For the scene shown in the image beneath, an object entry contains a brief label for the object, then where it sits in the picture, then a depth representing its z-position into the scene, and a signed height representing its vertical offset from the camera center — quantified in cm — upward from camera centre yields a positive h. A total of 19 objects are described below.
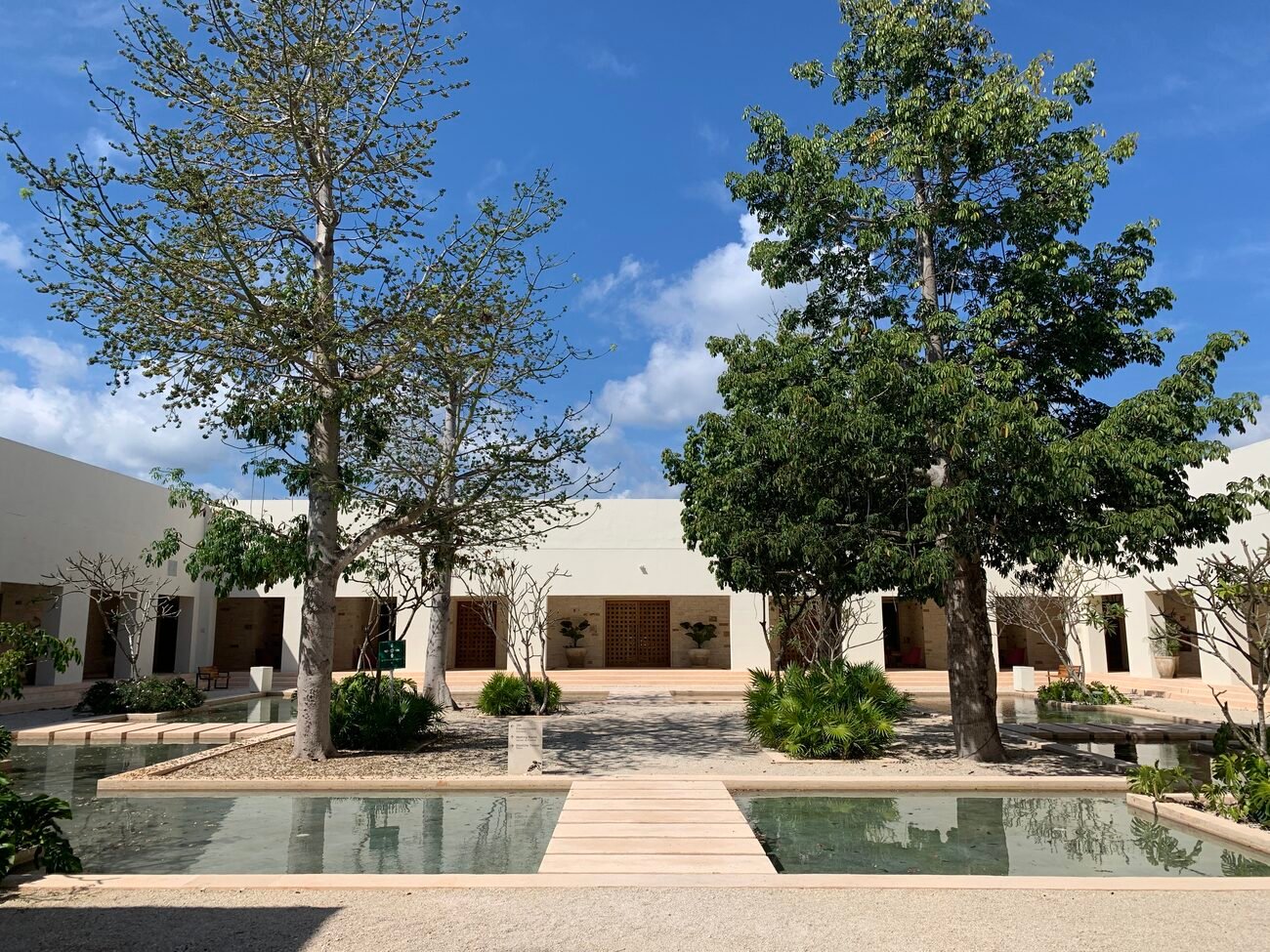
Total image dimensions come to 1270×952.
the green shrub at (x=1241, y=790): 714 -151
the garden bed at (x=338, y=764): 988 -171
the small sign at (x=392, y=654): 1394 -59
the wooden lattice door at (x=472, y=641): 2945 -81
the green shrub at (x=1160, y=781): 806 -155
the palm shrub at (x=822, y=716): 1119 -136
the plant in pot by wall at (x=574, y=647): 2790 -102
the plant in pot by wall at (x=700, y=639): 2762 -77
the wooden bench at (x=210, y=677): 2230 -147
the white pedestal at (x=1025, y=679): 2217 -169
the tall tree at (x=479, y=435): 1088 +242
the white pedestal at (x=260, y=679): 2212 -150
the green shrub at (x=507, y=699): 1642 -154
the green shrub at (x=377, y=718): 1165 -134
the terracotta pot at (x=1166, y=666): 2352 -150
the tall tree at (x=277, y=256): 940 +397
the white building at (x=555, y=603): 1958 +36
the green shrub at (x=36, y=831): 579 -140
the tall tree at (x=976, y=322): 910 +341
